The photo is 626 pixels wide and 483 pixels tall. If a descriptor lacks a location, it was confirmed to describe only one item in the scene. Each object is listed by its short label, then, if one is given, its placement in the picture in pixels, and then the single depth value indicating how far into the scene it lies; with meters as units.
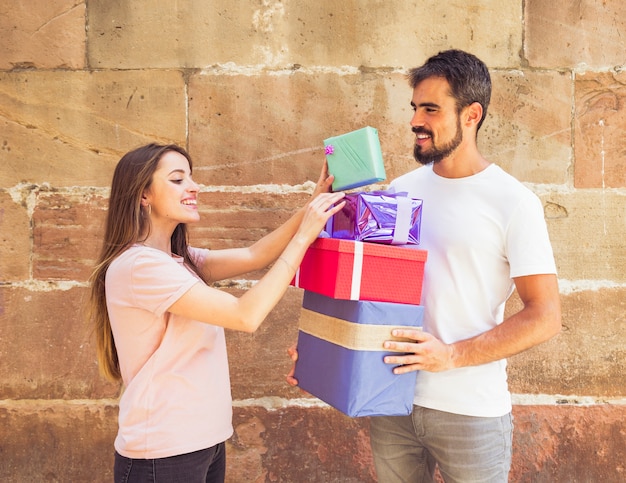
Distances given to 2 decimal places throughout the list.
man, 1.80
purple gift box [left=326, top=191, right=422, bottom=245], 1.74
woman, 1.76
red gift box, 1.71
